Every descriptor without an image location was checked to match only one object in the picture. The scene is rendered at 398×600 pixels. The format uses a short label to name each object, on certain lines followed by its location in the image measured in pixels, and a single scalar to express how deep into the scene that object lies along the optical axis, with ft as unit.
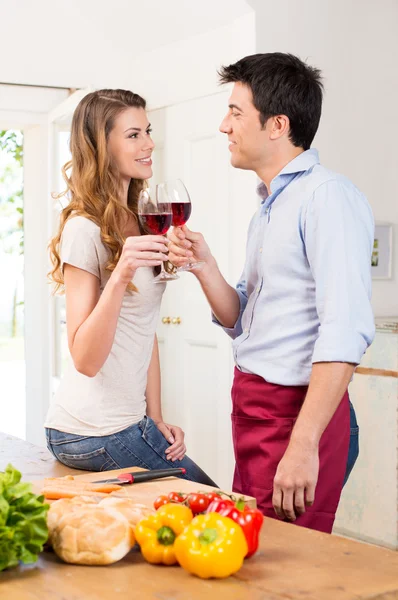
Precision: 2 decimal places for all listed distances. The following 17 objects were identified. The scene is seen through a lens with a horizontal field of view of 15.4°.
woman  9.11
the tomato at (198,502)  7.23
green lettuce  6.92
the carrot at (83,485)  7.94
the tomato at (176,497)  7.35
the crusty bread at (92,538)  7.05
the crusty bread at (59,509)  7.18
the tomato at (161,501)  7.35
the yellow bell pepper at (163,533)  7.02
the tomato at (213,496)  7.24
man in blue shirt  8.44
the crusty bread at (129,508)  7.24
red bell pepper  7.01
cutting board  7.98
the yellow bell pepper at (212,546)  6.84
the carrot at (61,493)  7.76
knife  8.20
